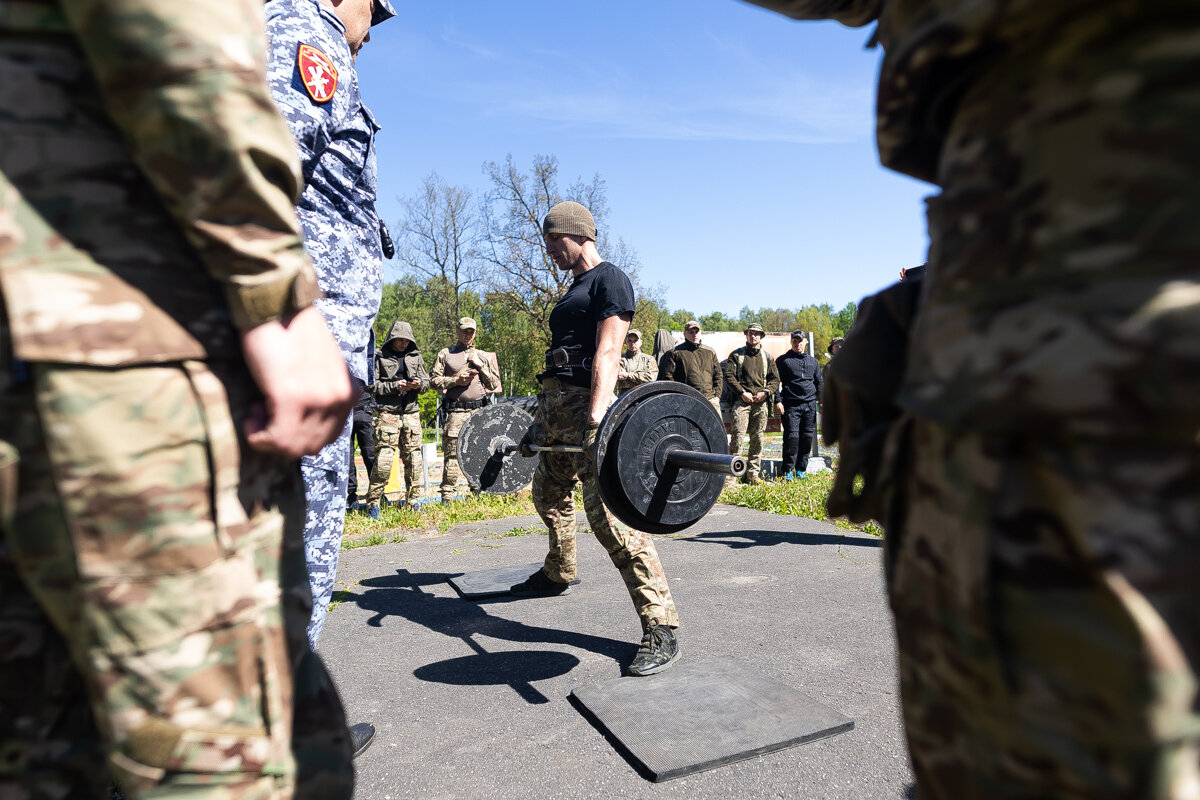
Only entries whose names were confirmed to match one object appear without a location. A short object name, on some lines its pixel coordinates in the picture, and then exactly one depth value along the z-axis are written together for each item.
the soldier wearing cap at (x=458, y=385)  8.79
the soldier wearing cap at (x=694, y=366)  9.45
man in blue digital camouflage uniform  1.84
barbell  2.90
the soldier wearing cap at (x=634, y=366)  9.27
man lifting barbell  3.11
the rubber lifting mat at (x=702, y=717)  2.29
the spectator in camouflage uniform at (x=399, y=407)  8.28
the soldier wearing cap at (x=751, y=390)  10.18
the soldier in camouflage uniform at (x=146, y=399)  0.92
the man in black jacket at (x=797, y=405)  9.88
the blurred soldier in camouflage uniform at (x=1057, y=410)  0.63
